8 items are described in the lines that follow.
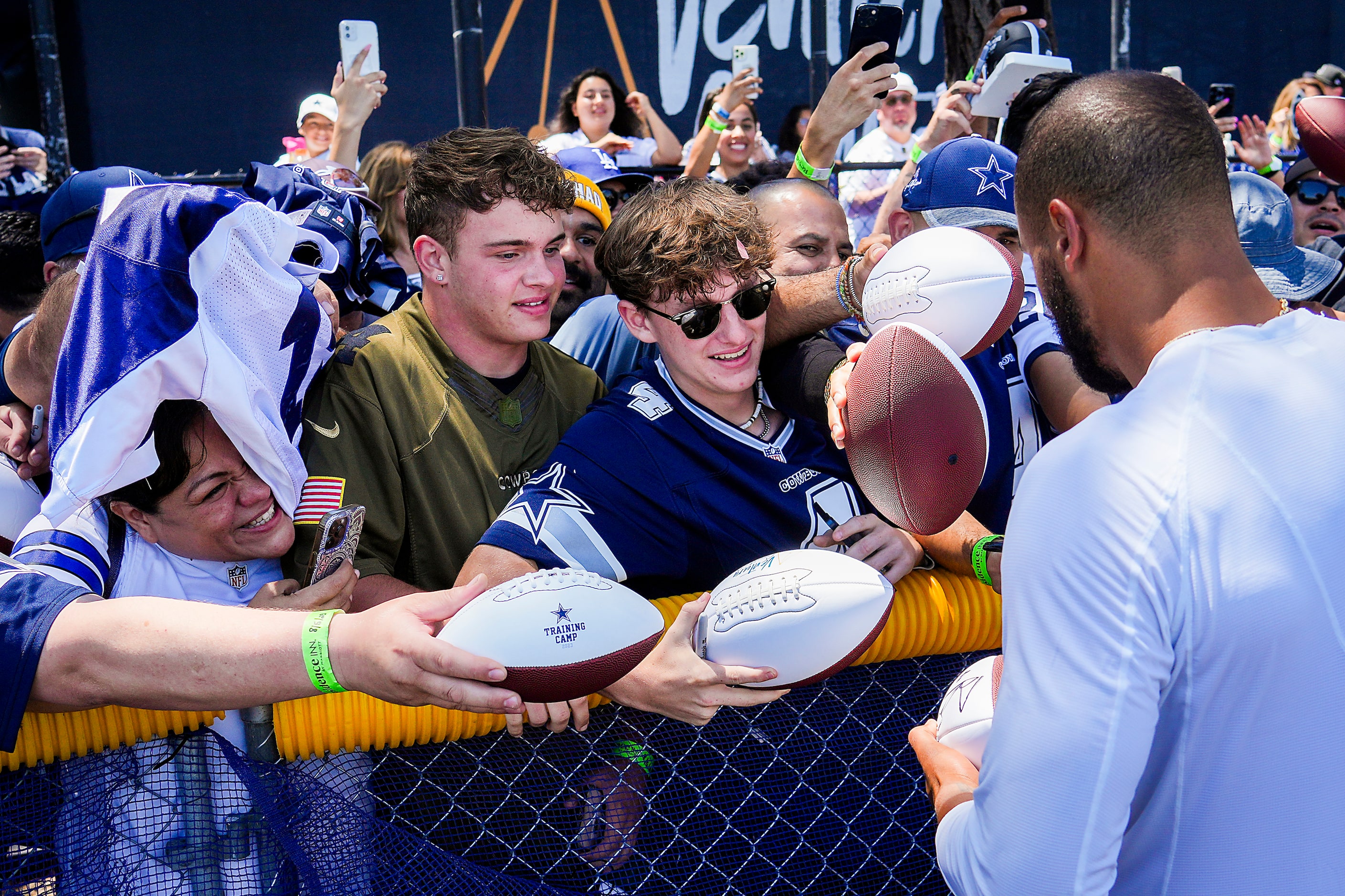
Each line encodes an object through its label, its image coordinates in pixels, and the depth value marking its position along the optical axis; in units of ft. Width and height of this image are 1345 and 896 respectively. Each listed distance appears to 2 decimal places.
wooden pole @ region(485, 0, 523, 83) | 34.47
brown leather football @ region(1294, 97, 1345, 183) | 12.34
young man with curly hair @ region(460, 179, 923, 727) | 7.89
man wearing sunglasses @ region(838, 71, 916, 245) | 27.12
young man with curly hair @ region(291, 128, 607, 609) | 8.79
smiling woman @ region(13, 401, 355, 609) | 6.83
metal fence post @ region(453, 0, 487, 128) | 16.12
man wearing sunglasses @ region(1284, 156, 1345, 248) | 20.52
